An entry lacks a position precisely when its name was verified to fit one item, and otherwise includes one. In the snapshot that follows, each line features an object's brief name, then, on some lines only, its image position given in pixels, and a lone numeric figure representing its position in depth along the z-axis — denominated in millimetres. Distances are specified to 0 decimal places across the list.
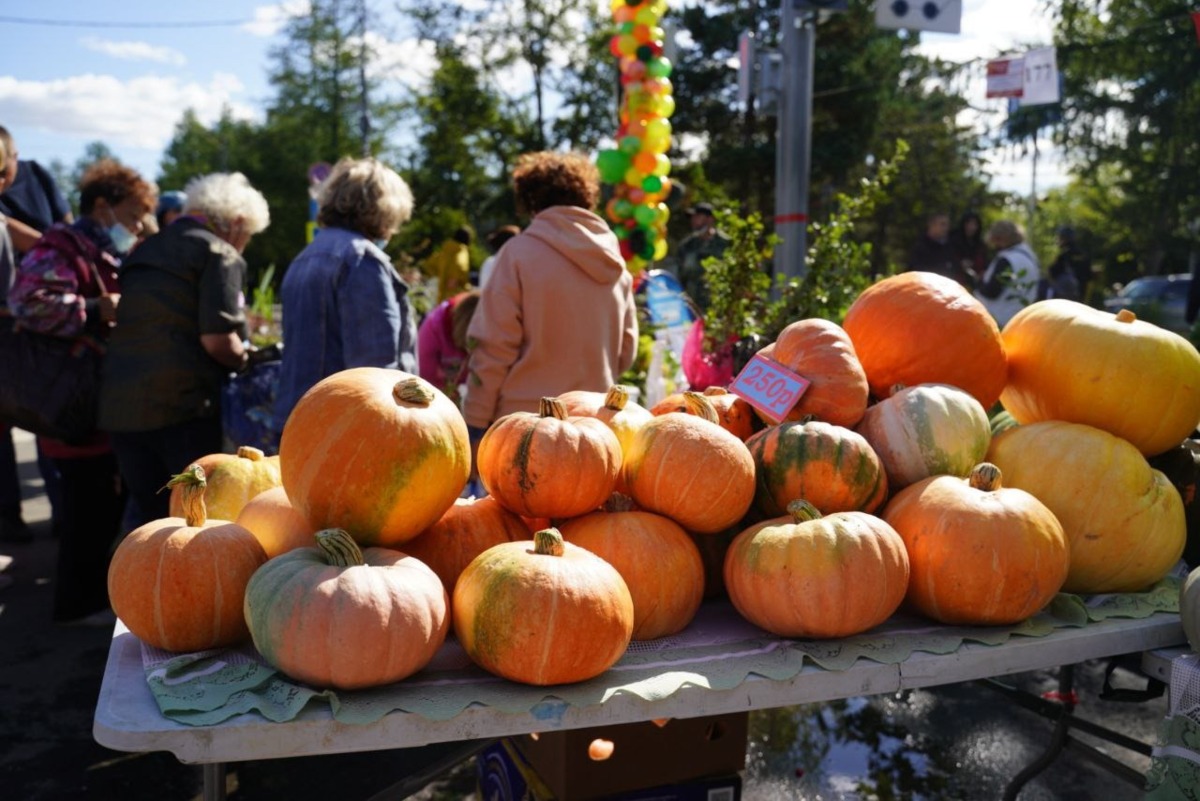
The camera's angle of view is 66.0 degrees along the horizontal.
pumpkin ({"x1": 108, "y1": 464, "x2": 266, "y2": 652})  1600
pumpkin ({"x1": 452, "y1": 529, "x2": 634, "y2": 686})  1492
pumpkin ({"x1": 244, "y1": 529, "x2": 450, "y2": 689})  1439
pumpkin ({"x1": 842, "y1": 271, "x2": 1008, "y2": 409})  2244
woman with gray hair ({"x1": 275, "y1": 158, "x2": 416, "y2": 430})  3207
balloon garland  5848
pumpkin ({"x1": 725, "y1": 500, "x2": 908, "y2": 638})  1673
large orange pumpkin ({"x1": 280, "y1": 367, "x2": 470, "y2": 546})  1681
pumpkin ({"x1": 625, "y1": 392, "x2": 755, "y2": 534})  1831
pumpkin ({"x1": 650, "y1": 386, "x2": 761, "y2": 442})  2211
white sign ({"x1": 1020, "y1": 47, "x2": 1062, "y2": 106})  7441
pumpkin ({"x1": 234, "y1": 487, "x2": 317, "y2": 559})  1783
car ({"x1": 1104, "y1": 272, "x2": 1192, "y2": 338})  18095
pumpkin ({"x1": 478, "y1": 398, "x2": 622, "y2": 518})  1790
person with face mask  3873
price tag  2059
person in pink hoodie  3371
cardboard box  2018
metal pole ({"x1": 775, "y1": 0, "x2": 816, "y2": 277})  6418
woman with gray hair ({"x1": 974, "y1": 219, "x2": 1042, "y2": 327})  6223
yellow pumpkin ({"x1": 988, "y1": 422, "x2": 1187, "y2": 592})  2004
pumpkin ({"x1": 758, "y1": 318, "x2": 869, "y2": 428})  2088
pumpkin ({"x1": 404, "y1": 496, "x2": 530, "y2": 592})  1811
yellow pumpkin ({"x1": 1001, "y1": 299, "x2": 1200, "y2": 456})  2143
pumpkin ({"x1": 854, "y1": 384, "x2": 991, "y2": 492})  2020
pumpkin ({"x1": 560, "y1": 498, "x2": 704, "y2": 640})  1750
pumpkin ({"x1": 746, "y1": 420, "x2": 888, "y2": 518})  1896
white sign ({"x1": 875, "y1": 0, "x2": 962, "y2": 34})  6125
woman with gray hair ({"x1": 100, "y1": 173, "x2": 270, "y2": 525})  3520
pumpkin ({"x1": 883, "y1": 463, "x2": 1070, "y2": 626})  1751
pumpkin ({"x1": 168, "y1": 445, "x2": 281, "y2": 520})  2002
